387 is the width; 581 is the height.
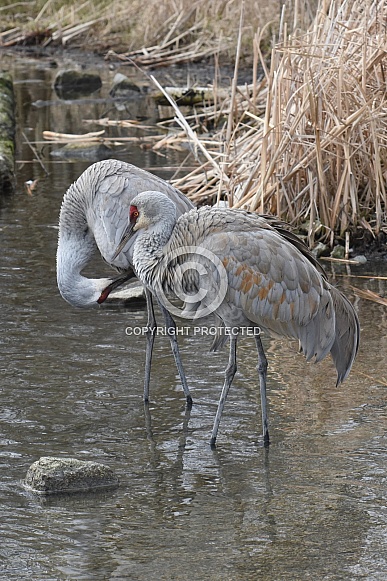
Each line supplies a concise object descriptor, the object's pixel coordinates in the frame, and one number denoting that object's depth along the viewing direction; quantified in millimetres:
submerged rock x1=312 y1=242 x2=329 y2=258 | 15820
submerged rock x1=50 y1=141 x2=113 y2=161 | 23641
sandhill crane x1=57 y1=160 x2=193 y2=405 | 11383
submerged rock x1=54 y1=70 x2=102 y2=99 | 34281
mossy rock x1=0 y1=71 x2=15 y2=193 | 20594
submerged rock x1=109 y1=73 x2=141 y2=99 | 33625
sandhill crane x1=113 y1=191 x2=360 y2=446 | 9687
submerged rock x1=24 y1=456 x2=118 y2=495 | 8695
